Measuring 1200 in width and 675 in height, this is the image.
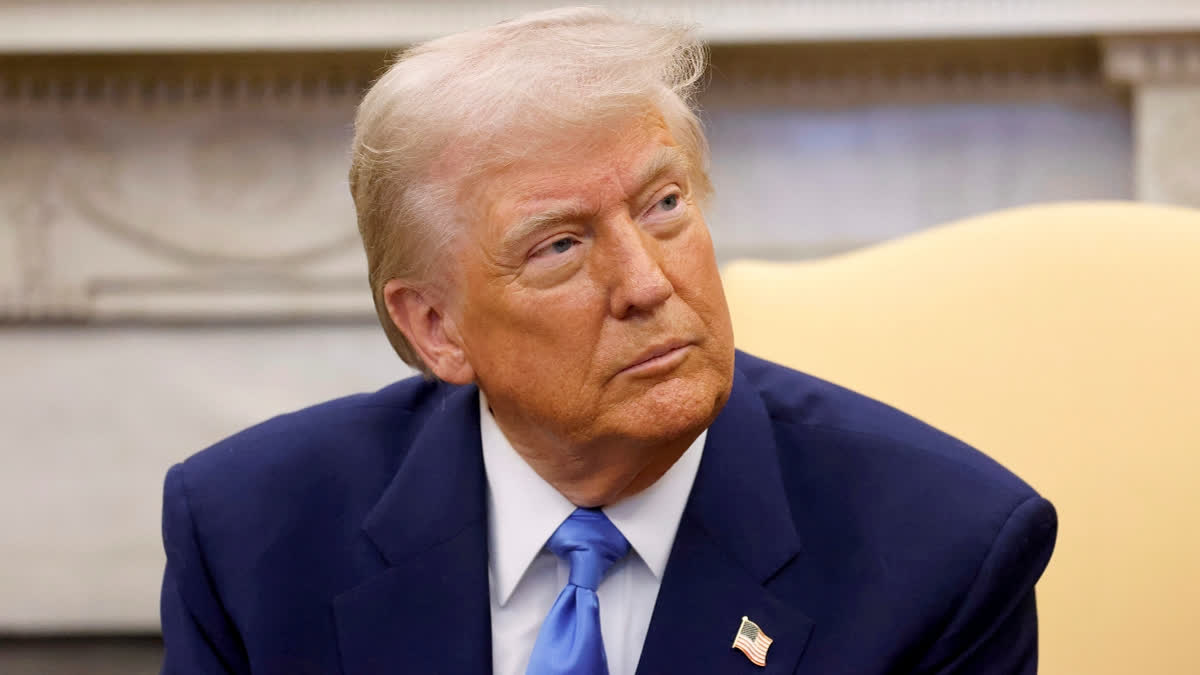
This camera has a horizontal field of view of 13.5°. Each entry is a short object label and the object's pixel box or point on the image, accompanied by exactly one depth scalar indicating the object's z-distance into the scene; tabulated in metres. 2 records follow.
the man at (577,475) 2.75
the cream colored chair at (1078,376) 2.84
